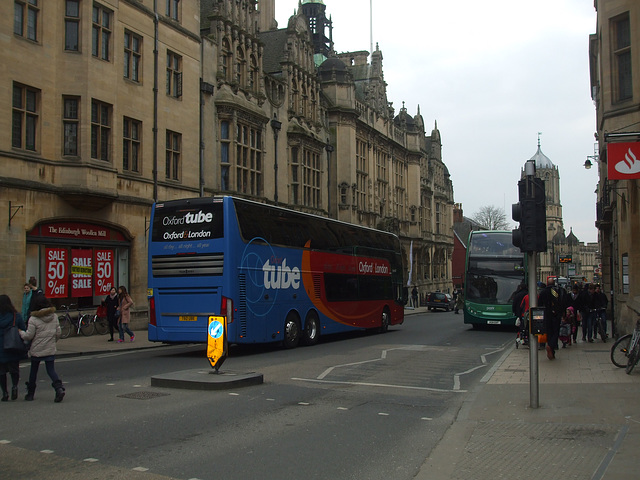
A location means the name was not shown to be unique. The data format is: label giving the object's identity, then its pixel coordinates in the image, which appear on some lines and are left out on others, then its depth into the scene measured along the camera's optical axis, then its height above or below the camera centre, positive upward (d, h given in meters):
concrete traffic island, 11.28 -1.69
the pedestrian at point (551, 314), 15.59 -0.82
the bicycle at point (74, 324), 21.86 -1.38
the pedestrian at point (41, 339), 10.05 -0.84
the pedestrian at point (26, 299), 17.28 -0.41
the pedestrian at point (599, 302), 20.83 -0.73
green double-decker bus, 28.14 +0.11
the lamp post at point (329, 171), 45.17 +7.52
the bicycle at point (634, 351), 12.67 -1.39
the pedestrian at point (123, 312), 21.27 -0.94
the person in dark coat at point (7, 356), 9.95 -1.09
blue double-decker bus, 16.56 +0.28
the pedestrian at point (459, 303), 47.58 -1.72
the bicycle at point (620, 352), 13.65 -1.52
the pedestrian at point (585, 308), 20.92 -0.91
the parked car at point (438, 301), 52.72 -1.66
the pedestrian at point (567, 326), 18.64 -1.35
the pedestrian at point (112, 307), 21.48 -0.79
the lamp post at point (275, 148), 37.03 +7.44
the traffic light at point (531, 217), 9.66 +0.91
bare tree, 107.25 +9.98
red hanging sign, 14.26 +2.56
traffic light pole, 9.48 -0.93
